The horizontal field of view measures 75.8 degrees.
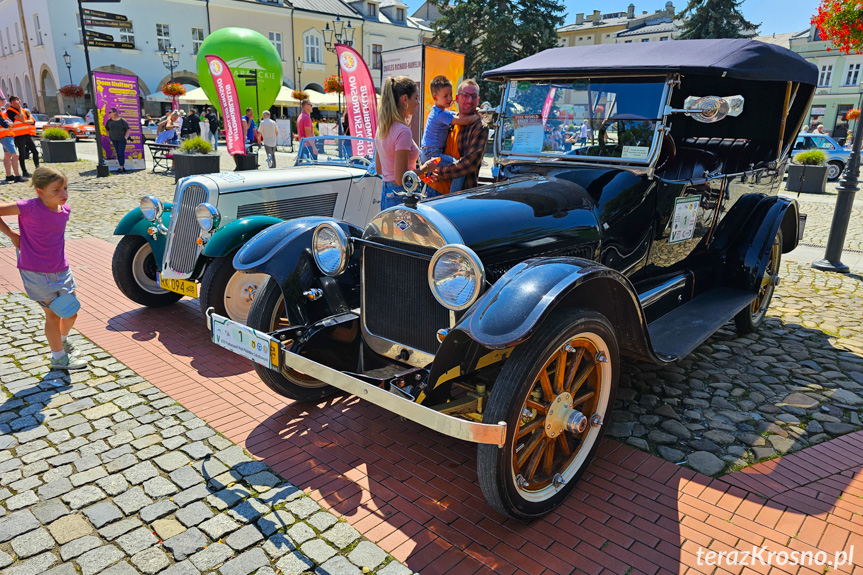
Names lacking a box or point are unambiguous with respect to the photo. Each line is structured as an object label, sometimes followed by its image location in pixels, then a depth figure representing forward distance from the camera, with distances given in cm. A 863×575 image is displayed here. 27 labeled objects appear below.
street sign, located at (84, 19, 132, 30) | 1221
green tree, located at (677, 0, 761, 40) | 3153
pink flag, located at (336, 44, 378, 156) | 1082
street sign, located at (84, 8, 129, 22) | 1192
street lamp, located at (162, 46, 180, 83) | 3318
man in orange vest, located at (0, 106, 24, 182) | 1220
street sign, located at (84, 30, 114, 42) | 1326
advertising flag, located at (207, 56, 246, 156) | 1355
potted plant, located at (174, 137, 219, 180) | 1161
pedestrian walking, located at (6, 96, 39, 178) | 1259
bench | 1462
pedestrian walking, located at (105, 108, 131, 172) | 1385
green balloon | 2269
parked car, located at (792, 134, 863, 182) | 1694
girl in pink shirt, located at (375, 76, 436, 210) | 424
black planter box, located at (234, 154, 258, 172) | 1175
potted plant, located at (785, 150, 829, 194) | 1374
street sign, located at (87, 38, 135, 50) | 1330
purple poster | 1391
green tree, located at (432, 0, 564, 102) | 3023
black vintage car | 235
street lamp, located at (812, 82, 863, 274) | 671
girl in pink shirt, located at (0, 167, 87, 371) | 358
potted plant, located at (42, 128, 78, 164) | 1597
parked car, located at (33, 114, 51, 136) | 2664
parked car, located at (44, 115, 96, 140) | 2611
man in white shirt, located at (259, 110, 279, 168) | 1420
